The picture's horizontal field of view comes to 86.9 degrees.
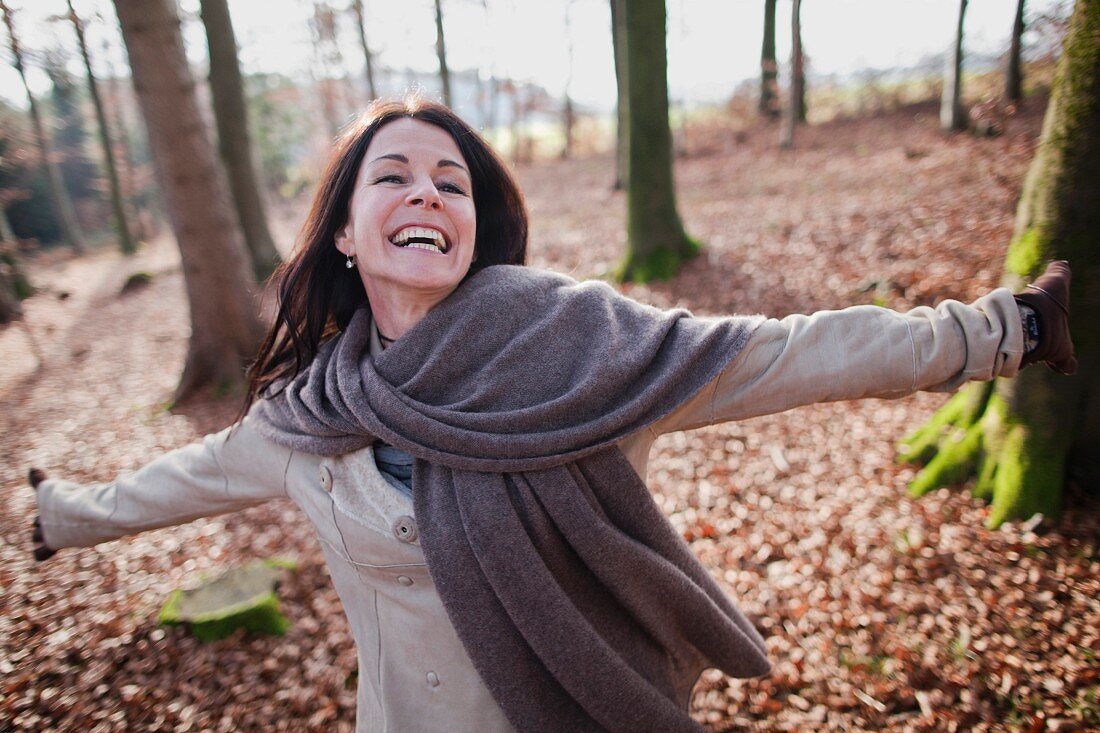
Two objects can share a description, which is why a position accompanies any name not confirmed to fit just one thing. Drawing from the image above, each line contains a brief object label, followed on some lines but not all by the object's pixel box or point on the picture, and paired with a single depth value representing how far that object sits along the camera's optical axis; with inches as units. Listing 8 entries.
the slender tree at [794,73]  531.5
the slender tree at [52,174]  345.1
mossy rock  124.4
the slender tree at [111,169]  538.3
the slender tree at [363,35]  650.2
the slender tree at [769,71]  678.5
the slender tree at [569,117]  944.3
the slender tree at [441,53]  655.9
